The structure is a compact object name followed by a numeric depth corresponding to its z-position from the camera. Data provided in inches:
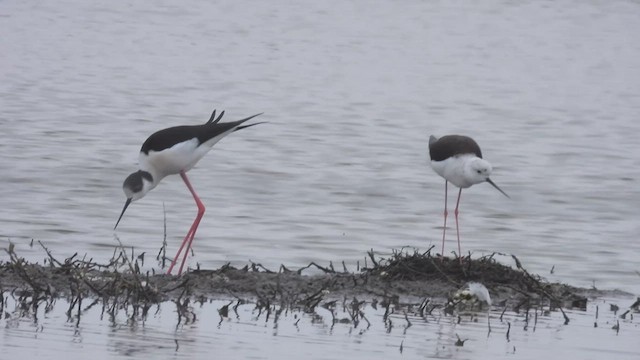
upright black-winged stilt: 714.8
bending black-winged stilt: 698.2
